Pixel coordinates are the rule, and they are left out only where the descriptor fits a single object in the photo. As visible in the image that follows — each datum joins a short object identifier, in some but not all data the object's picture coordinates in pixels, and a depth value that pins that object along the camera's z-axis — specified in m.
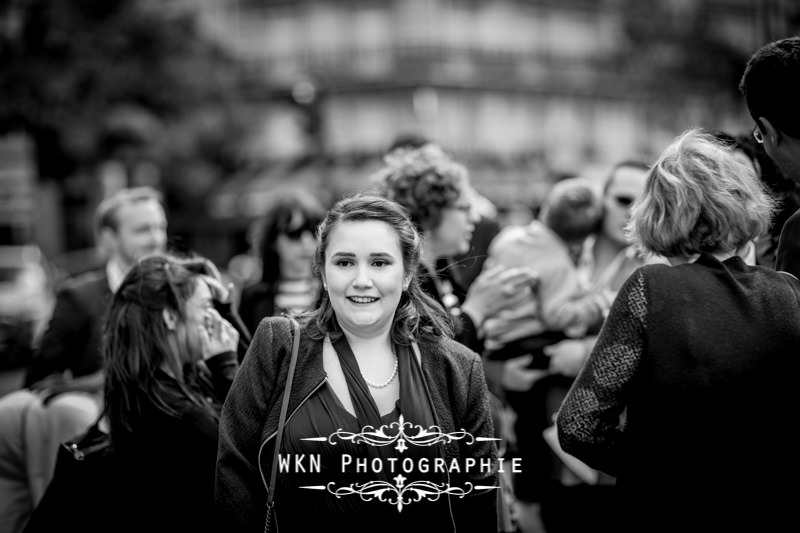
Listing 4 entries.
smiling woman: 2.86
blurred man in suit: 5.07
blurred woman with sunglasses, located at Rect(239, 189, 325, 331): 5.61
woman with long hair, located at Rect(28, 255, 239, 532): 3.46
